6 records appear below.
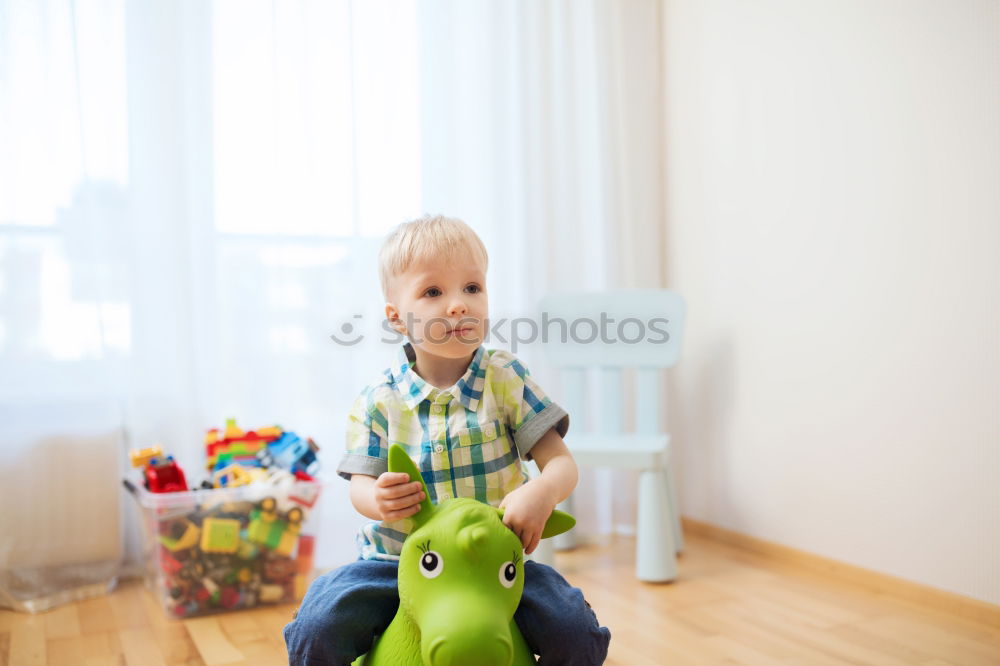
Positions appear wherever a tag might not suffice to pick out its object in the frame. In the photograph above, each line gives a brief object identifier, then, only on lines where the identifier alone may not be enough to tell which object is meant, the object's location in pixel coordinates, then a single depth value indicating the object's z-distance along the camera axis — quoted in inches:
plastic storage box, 62.0
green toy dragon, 31.5
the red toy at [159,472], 63.3
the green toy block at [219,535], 62.2
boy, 37.8
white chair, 79.0
